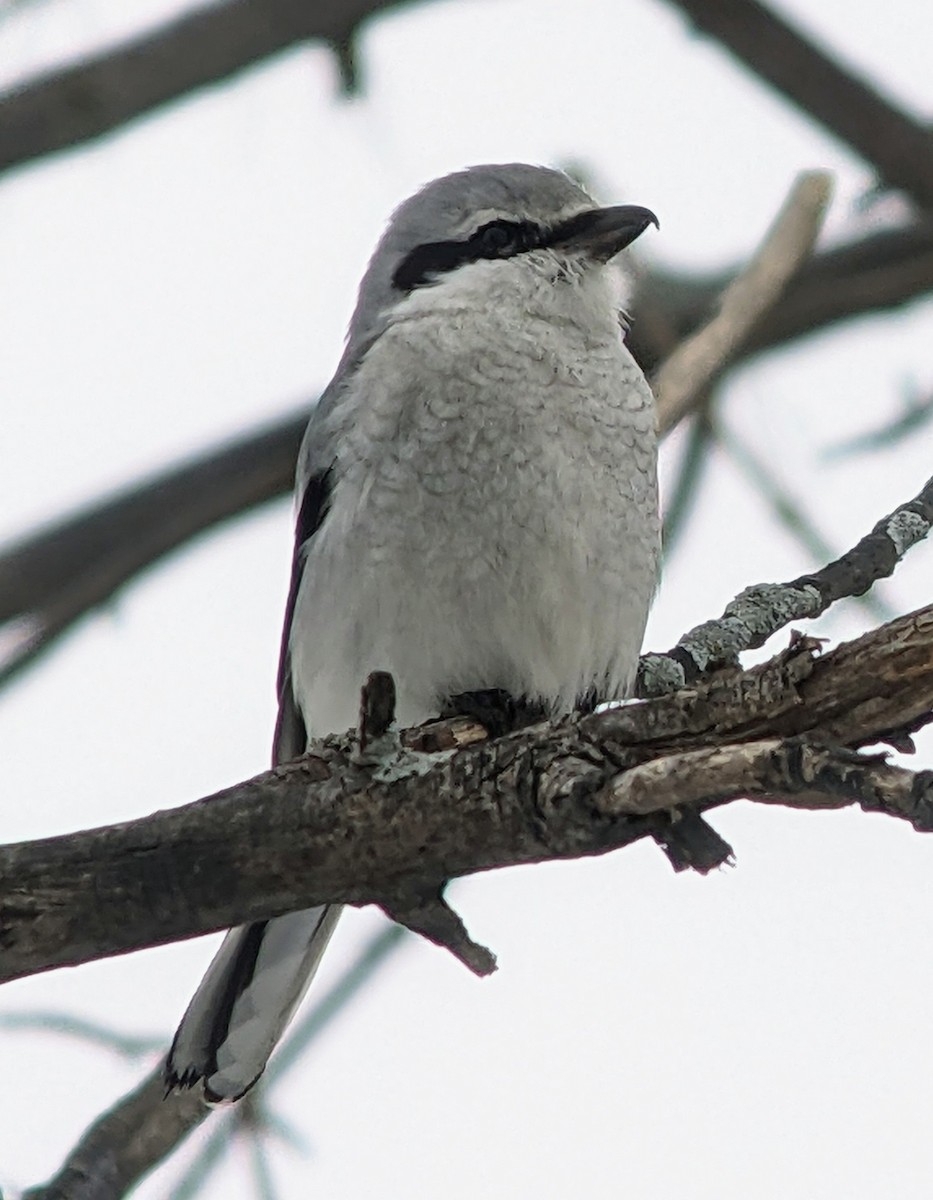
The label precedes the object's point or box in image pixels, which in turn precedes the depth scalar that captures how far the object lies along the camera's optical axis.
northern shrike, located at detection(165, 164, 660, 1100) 6.14
